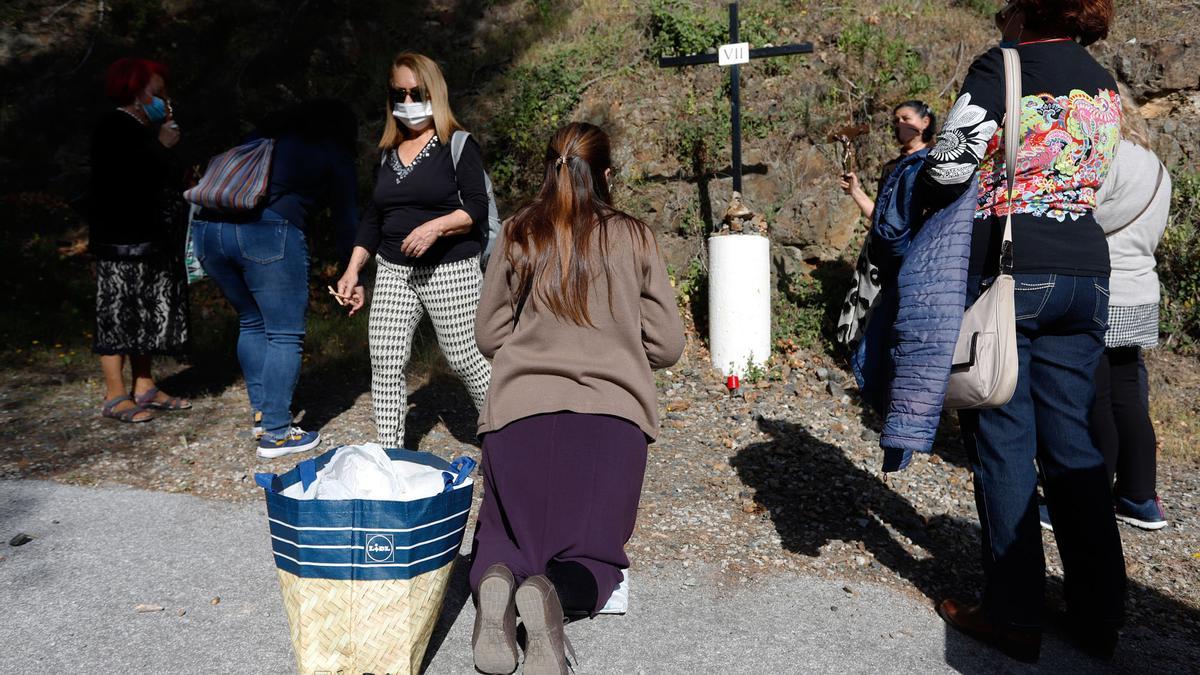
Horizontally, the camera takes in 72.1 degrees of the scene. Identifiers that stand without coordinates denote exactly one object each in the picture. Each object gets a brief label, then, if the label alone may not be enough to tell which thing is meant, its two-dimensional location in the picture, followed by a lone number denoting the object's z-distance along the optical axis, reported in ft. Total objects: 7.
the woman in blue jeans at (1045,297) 8.64
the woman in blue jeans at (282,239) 14.96
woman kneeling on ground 8.80
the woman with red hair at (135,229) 16.67
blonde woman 13.24
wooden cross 21.66
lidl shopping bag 7.77
